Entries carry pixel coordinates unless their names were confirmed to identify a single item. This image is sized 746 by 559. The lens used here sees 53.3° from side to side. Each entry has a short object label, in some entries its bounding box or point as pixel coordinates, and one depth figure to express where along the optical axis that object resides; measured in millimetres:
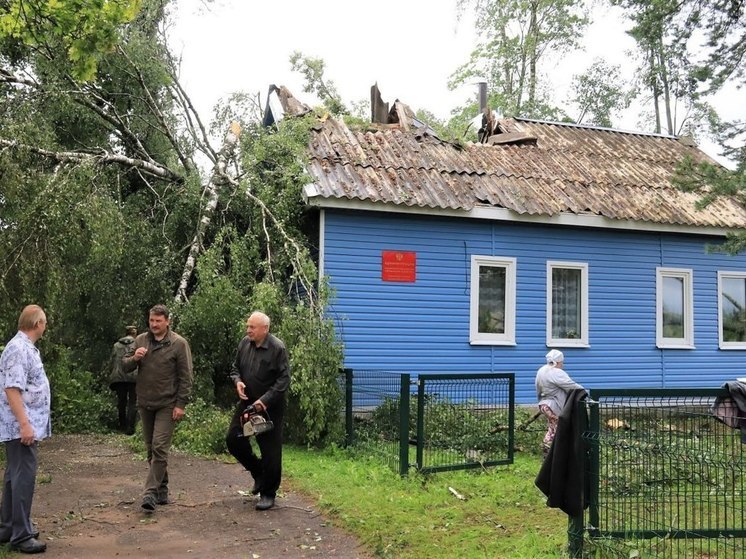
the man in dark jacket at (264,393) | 6781
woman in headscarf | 9141
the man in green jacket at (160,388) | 6695
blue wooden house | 11797
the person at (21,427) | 5301
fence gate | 8172
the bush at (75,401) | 11312
